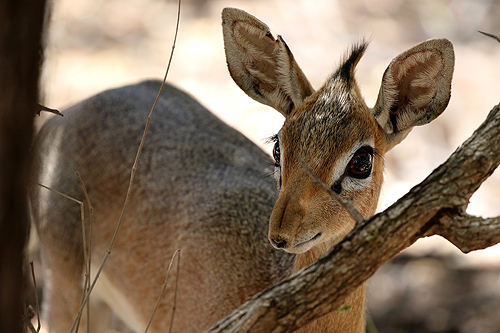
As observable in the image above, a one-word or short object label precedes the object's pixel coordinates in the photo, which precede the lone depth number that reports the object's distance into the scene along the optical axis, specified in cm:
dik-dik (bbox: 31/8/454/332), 598
